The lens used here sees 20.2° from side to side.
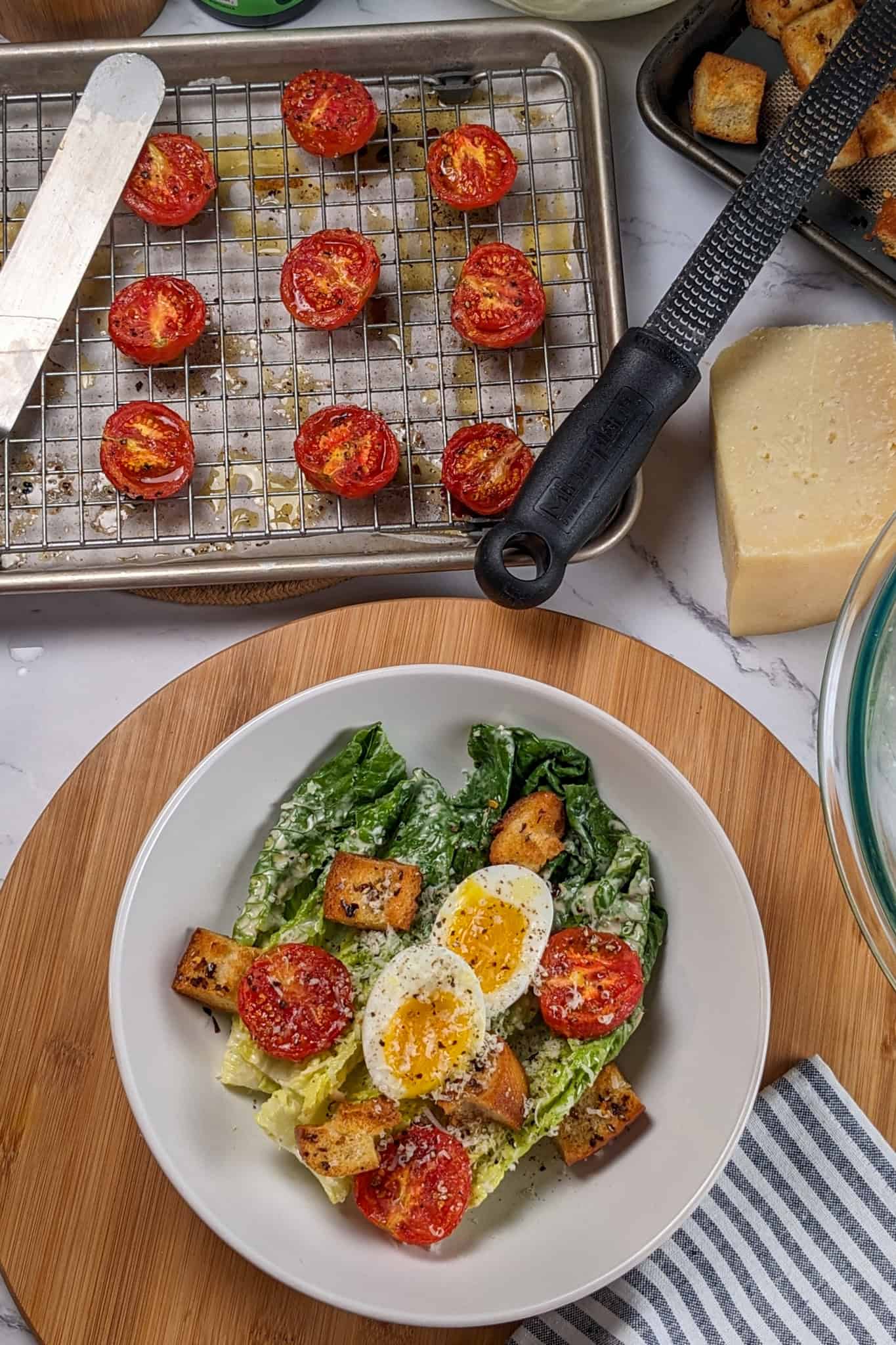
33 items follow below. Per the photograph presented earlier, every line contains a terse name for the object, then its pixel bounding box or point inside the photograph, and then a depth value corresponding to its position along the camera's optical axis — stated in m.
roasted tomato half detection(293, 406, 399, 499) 1.04
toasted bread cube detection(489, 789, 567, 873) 1.01
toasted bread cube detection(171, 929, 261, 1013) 0.98
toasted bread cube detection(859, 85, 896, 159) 1.06
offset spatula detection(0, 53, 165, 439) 1.05
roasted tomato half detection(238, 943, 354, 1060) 0.97
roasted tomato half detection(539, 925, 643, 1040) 0.97
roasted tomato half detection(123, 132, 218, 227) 1.06
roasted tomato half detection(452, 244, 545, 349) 1.05
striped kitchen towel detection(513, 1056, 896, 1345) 1.01
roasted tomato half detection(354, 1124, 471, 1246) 0.96
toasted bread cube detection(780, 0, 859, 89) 1.07
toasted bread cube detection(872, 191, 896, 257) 1.06
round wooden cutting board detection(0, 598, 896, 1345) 1.01
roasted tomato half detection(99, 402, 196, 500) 1.04
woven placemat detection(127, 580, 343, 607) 1.08
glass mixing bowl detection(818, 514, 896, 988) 0.95
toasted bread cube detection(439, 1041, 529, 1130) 0.96
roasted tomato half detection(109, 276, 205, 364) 1.05
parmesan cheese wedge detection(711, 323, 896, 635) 1.05
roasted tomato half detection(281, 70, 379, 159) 1.06
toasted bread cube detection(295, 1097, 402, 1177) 0.96
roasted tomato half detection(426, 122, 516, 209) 1.06
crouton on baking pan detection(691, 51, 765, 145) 1.06
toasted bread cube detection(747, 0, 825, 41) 1.08
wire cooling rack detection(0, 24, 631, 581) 1.07
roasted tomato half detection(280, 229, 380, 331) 1.05
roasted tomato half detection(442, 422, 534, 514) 1.04
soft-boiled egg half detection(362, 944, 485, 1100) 0.97
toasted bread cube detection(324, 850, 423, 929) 0.99
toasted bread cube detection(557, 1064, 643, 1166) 0.98
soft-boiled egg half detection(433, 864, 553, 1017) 0.99
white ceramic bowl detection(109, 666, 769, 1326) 0.95
